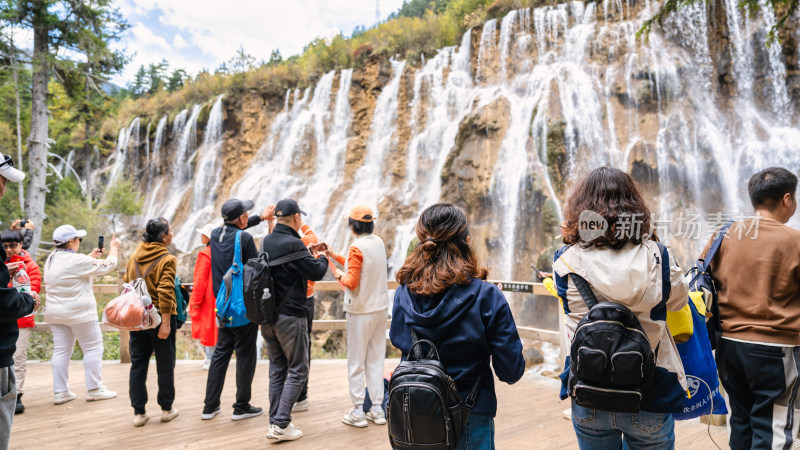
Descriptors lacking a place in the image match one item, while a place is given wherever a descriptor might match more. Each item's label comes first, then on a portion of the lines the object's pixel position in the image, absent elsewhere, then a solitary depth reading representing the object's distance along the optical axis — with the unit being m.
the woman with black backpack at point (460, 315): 1.93
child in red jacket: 4.53
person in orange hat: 3.77
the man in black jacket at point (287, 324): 3.63
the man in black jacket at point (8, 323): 2.22
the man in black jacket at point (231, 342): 4.09
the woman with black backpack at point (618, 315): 1.70
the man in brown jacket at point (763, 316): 2.31
